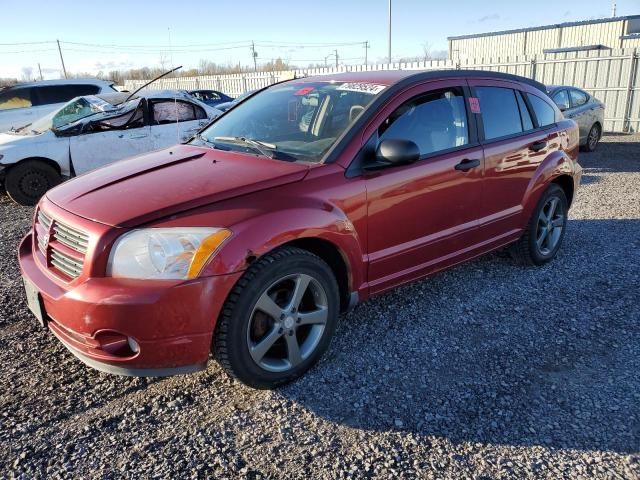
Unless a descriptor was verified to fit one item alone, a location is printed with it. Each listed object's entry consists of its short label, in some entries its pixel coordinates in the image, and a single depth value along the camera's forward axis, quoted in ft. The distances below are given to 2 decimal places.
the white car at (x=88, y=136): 23.79
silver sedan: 35.09
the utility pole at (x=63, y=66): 186.55
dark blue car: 59.87
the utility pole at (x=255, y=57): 181.82
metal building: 88.96
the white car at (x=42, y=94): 37.81
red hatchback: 8.18
